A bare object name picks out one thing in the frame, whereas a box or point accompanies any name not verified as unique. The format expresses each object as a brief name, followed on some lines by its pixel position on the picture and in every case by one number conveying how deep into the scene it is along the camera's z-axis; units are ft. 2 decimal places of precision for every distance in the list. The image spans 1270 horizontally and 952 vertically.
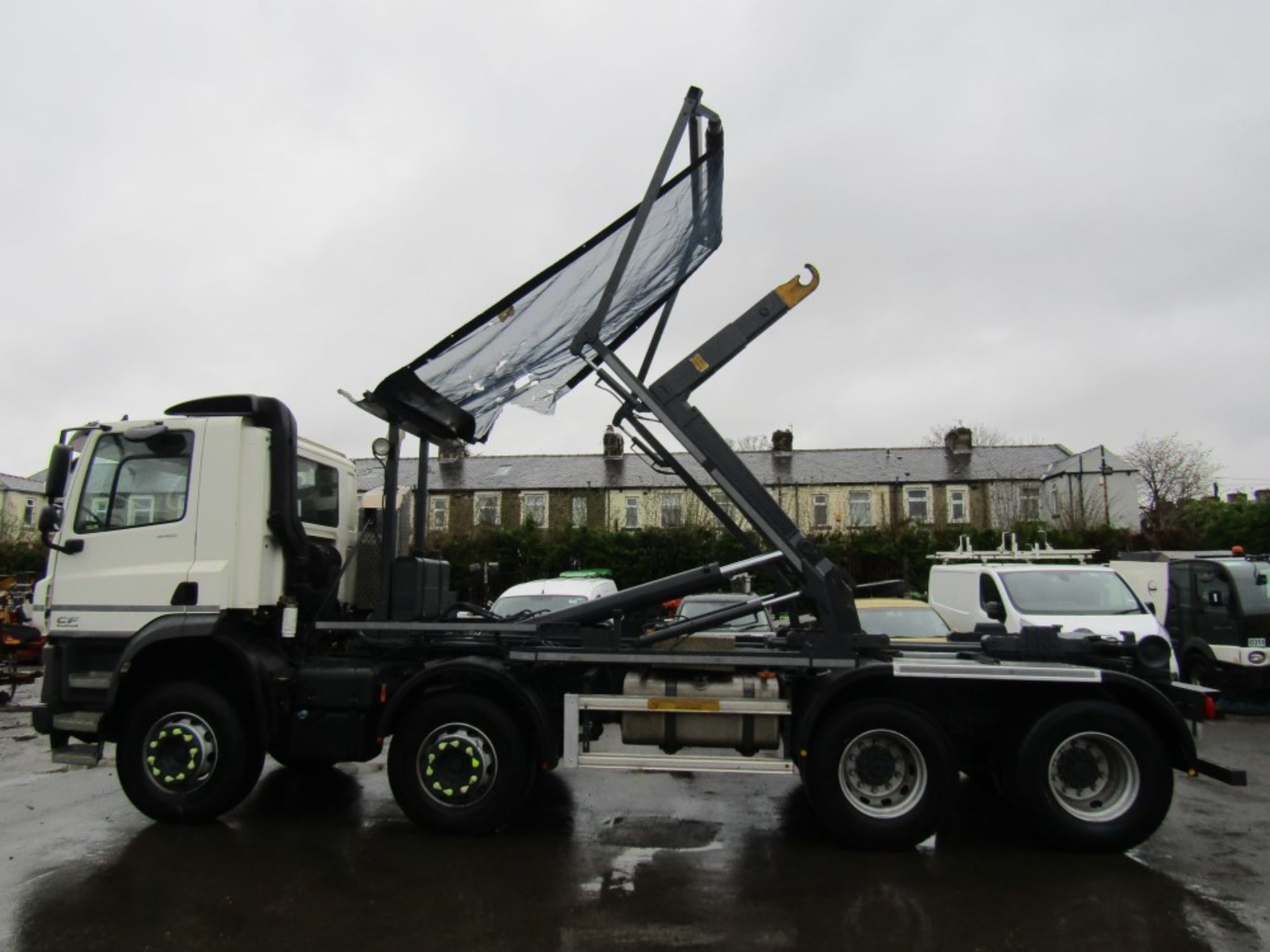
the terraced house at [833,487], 136.46
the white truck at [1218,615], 43.18
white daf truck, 19.71
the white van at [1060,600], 35.94
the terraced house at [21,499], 182.80
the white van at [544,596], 40.68
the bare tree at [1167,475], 177.47
